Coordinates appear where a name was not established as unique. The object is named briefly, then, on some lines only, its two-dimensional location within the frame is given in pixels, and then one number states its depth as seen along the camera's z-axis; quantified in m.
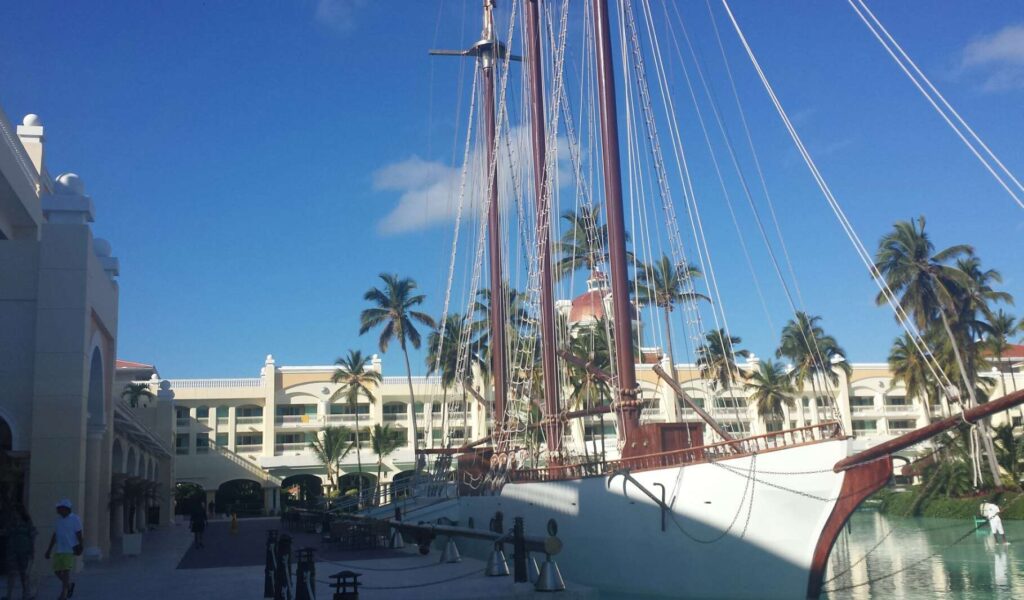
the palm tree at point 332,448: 66.31
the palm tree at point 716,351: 59.19
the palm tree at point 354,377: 68.88
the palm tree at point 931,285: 51.16
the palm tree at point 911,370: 55.94
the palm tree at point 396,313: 64.50
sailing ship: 15.84
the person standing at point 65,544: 14.20
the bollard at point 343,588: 12.51
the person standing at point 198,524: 30.75
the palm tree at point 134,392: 57.16
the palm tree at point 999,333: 53.36
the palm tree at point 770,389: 70.56
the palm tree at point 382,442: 65.88
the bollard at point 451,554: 20.11
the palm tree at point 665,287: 53.53
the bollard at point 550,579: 14.42
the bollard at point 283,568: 13.59
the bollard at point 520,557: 15.28
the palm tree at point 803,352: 68.88
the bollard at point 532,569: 15.58
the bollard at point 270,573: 14.94
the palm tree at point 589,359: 54.28
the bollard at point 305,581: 13.00
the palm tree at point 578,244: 51.75
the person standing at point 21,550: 14.54
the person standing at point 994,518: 28.76
